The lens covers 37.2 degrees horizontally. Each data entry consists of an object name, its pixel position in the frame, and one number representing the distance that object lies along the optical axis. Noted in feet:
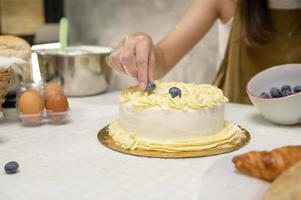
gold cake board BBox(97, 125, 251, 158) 2.89
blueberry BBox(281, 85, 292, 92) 3.67
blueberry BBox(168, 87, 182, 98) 3.12
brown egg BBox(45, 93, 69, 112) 3.61
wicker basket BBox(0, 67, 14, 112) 3.27
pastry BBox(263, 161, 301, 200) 1.87
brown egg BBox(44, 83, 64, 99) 3.63
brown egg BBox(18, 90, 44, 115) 3.52
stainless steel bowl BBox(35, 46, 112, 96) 4.96
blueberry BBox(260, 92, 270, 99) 3.68
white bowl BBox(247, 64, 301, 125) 3.43
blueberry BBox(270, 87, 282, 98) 3.65
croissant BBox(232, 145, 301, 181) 2.23
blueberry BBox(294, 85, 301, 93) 3.60
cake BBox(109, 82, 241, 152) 3.00
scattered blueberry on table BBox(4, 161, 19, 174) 2.59
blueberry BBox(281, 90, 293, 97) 3.58
